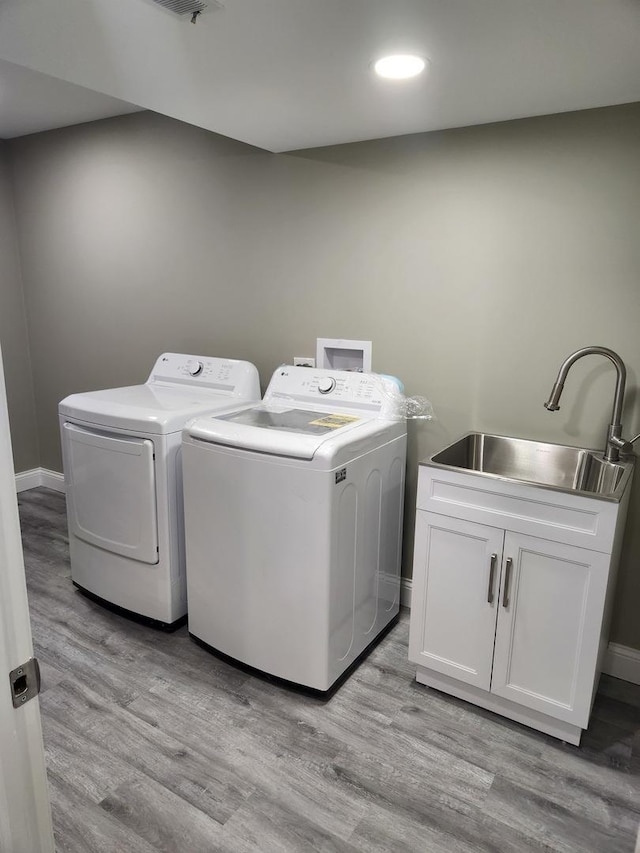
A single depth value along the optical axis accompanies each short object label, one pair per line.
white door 0.74
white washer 1.96
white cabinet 1.78
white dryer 2.34
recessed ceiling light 1.60
